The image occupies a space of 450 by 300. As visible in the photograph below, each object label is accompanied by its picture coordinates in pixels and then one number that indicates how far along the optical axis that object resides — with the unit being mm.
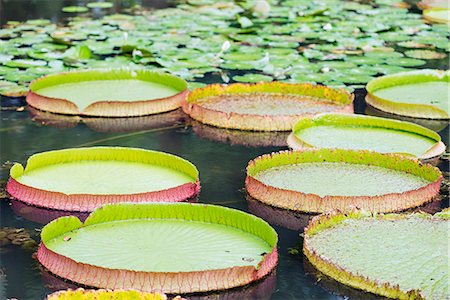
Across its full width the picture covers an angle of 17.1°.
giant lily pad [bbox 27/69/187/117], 7767
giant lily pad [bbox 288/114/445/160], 6785
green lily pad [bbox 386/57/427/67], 9469
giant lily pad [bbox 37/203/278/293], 4584
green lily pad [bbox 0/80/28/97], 8317
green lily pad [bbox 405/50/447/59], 9985
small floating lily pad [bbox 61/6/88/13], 12387
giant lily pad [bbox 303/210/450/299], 4590
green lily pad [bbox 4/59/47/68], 9083
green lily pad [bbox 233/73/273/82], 8714
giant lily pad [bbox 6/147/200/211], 5634
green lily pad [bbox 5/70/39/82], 8658
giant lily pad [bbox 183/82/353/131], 7404
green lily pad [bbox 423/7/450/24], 11903
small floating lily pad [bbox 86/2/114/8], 12824
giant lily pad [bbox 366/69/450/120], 7812
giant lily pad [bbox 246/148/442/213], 5639
